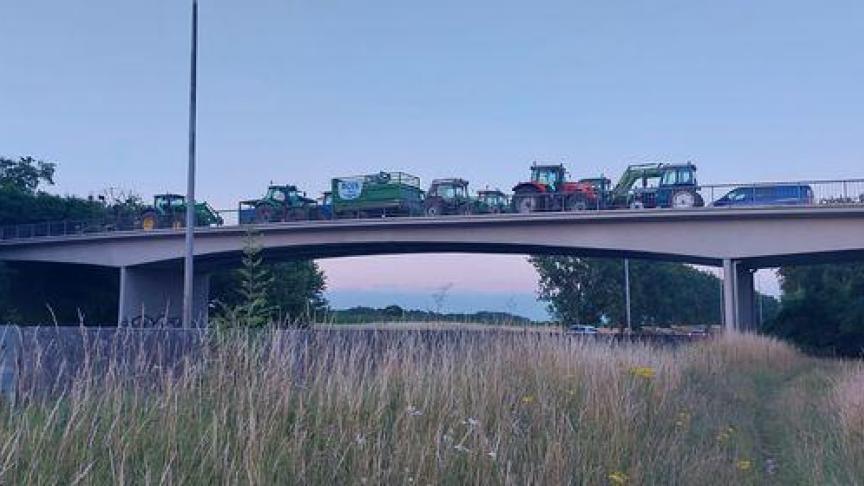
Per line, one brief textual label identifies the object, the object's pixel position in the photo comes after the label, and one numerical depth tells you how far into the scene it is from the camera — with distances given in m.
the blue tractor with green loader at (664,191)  38.06
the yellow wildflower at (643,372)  9.43
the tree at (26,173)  80.06
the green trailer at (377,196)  46.07
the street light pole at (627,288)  65.94
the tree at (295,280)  57.44
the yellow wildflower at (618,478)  5.30
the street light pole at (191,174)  31.67
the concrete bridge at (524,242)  35.34
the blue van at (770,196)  35.31
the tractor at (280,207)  47.72
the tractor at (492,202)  43.03
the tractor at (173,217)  50.50
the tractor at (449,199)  44.22
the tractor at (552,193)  40.97
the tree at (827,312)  51.97
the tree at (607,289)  74.00
